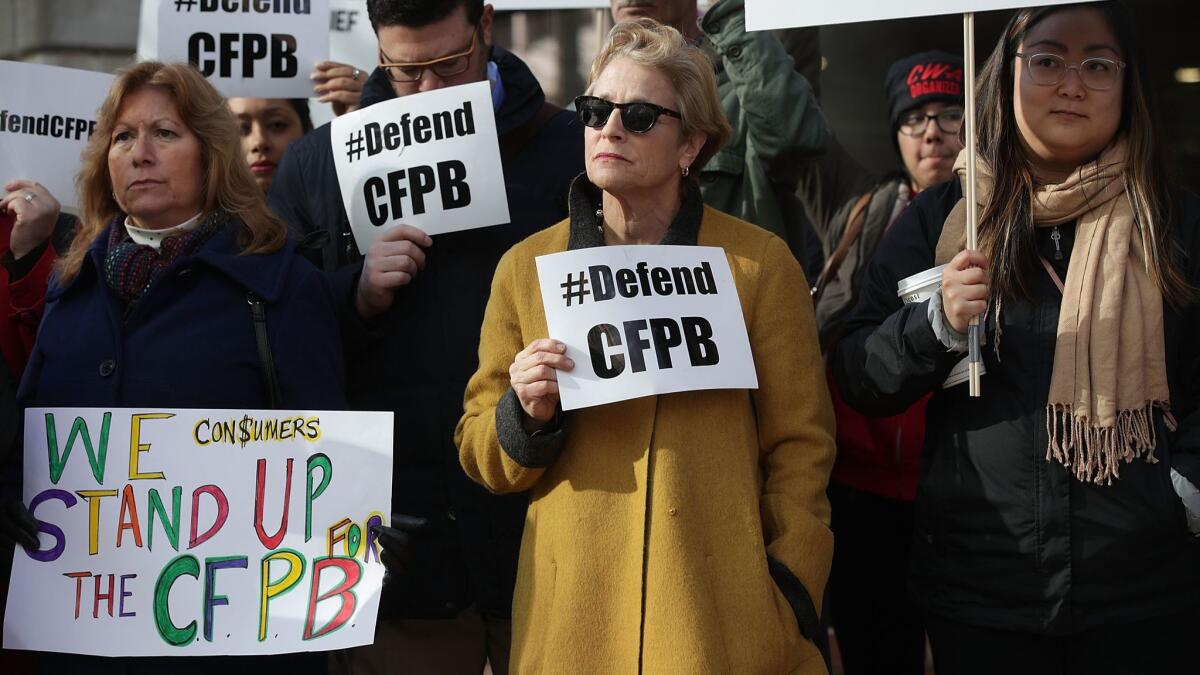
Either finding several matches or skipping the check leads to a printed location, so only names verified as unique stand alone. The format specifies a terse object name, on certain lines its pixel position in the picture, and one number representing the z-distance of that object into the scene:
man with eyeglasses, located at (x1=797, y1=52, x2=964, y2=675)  4.69
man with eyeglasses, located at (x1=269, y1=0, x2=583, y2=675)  4.13
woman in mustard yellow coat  3.30
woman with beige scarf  3.56
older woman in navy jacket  3.71
